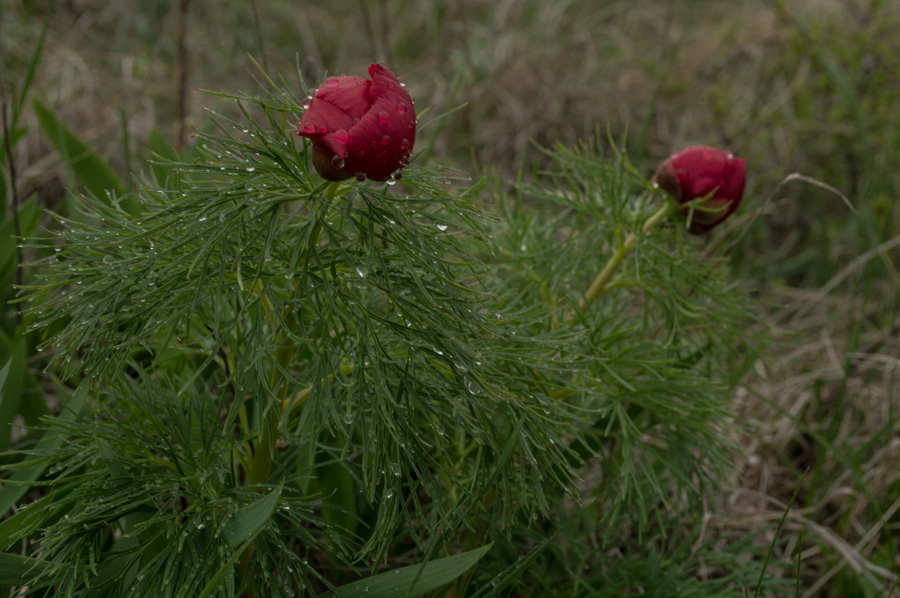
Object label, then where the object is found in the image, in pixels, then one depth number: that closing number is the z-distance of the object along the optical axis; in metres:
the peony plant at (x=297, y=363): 0.77
